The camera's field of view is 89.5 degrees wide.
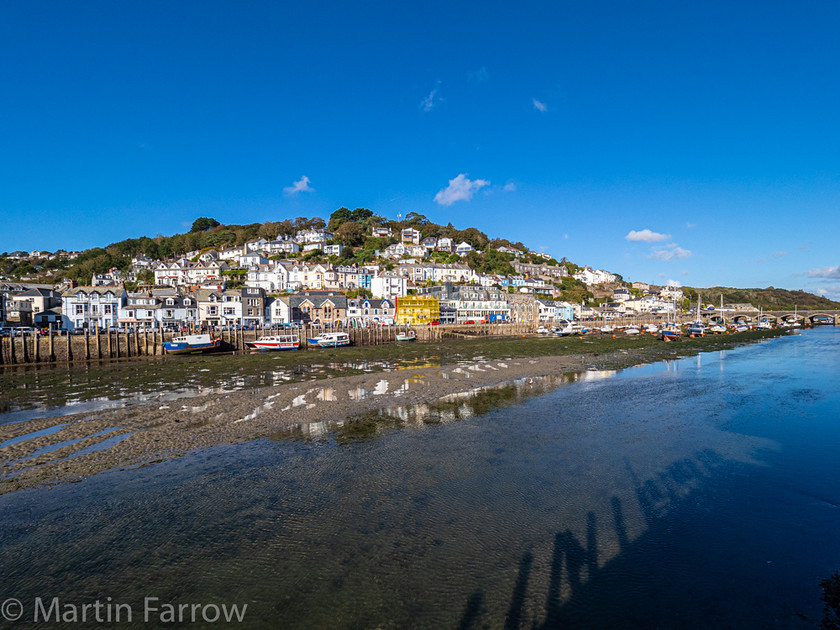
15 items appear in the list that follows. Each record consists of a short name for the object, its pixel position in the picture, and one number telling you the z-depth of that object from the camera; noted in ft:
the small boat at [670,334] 228.63
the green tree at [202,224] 580.59
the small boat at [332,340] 187.01
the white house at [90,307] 222.69
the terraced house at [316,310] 264.31
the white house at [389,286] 339.77
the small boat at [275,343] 176.14
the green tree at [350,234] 474.49
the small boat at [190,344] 157.38
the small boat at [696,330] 250.02
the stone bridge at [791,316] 422.41
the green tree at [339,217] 545.03
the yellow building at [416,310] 294.87
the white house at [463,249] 495.94
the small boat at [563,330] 260.83
